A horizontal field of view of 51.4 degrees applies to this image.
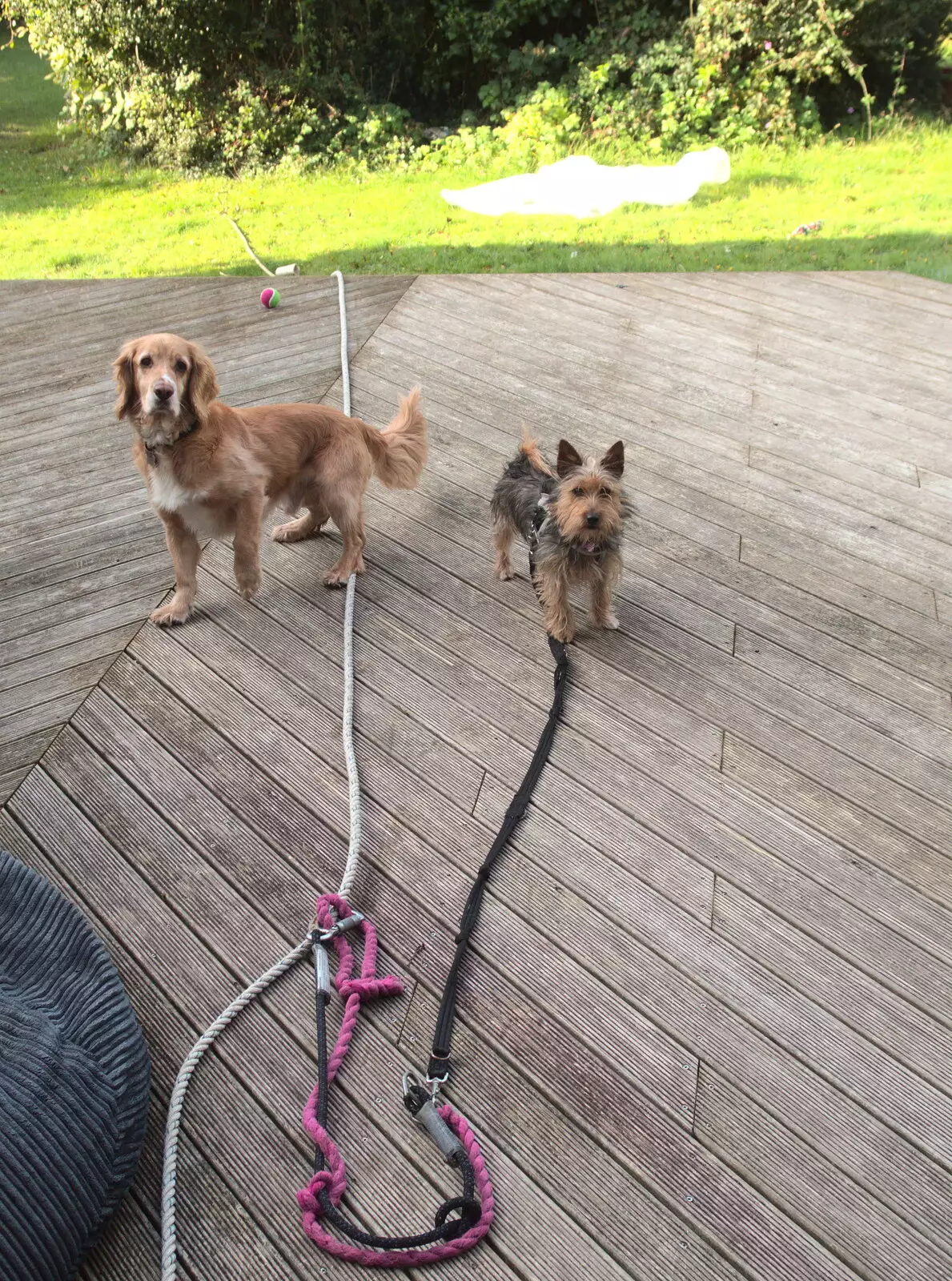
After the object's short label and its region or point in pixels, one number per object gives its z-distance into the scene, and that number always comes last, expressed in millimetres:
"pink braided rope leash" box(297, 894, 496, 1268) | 1748
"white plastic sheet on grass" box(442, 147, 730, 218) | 8703
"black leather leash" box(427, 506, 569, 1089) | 2059
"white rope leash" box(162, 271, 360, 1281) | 1783
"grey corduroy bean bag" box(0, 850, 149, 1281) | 1668
